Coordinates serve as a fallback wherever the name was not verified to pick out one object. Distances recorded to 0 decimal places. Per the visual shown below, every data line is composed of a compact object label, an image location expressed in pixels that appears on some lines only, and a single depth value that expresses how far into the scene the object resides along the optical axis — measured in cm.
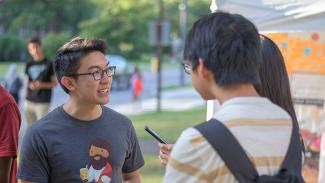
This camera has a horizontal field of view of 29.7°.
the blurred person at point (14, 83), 1113
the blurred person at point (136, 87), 2067
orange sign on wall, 433
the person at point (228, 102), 172
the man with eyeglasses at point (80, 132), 264
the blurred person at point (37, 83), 862
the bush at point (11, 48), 5406
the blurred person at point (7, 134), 282
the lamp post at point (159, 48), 1825
